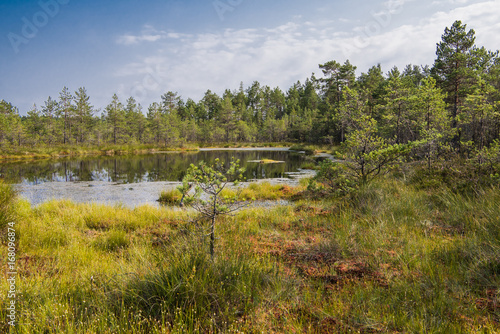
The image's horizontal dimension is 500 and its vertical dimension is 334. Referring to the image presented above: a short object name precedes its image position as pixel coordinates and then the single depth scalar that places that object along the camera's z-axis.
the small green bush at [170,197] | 11.73
